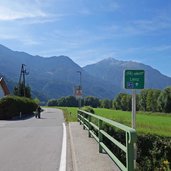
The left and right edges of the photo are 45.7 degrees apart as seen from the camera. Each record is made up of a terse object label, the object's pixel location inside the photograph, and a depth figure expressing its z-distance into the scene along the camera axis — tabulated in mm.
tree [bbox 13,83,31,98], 43993
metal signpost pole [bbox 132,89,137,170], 4747
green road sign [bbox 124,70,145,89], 5011
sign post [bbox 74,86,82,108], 20004
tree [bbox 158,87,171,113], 58406
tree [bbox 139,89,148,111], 71055
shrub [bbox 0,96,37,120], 24931
